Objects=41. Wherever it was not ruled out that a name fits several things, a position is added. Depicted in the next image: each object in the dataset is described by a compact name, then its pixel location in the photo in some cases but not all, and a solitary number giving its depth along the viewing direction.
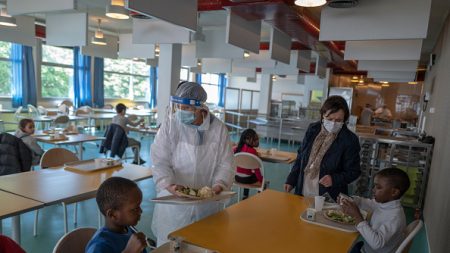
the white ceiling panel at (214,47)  5.86
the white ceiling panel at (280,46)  5.15
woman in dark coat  2.13
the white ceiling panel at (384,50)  4.32
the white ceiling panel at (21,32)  5.59
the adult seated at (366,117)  10.74
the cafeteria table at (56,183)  1.98
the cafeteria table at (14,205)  1.70
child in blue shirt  1.26
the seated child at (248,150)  3.63
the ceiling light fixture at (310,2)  2.52
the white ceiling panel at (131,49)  6.39
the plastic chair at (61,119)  6.71
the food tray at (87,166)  2.64
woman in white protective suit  1.83
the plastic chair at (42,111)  7.89
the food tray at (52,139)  4.33
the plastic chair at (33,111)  7.79
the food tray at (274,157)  3.96
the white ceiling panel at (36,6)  2.78
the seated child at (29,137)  3.80
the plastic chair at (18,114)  7.23
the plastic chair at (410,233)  1.36
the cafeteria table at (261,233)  1.35
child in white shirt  1.53
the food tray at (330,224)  1.57
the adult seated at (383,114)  11.91
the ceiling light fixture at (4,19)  5.09
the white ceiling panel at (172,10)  2.60
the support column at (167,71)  5.90
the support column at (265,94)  11.19
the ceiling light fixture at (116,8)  3.97
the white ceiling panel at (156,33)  4.25
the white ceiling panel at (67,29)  4.64
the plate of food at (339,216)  1.66
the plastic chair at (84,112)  8.24
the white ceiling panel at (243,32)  3.79
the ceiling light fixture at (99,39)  6.74
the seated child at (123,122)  5.56
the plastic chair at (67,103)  9.37
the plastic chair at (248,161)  3.43
